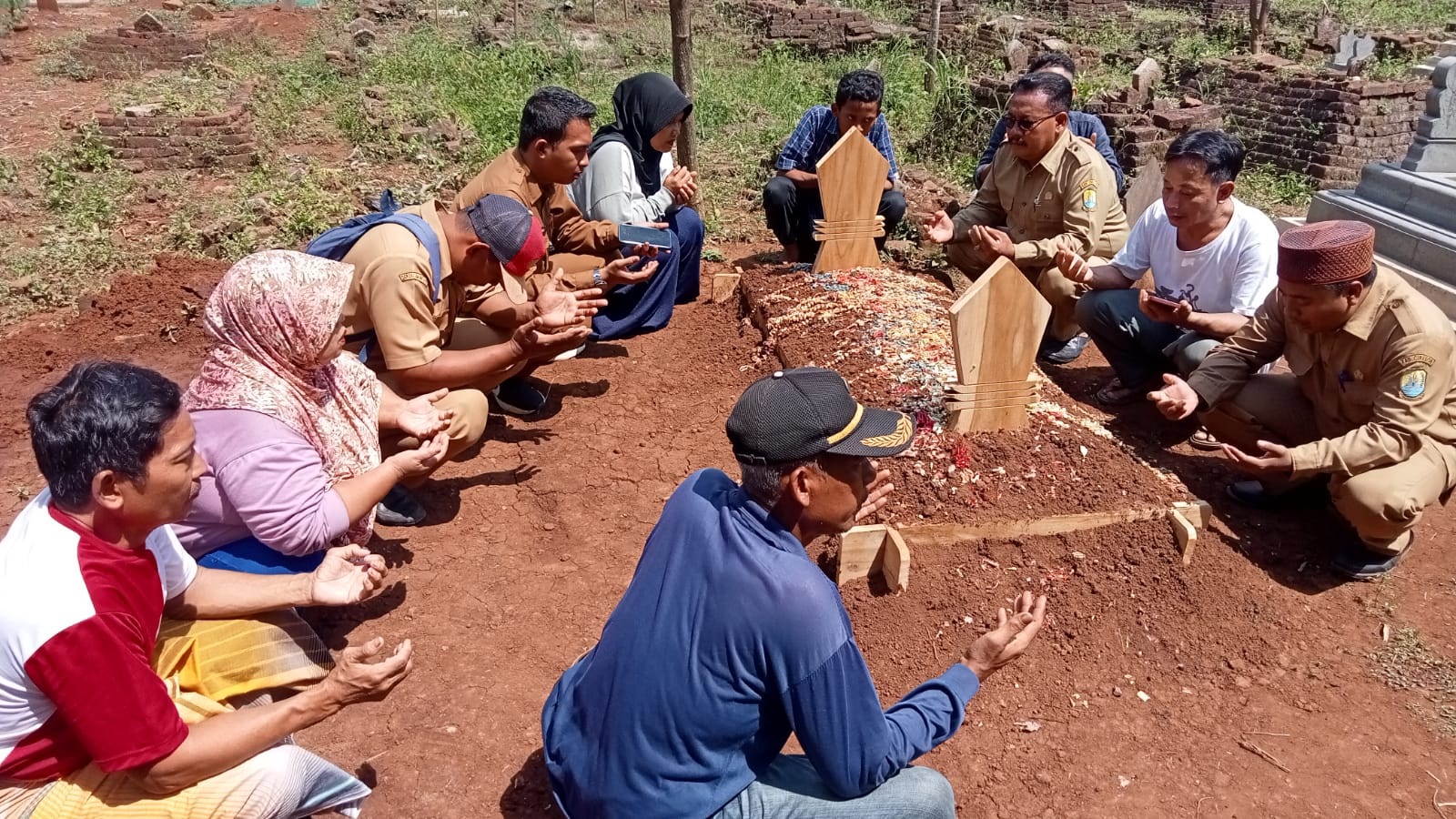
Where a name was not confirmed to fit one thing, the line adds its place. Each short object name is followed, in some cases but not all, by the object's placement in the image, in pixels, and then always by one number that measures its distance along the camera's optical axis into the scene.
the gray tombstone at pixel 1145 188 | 7.70
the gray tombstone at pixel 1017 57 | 10.91
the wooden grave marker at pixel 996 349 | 3.75
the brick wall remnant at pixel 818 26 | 13.20
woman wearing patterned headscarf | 2.80
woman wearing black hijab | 5.58
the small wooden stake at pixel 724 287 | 6.31
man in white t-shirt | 4.41
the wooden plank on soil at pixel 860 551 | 3.55
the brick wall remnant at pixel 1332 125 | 8.62
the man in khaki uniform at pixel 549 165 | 4.68
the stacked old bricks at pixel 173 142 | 8.17
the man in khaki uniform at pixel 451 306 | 3.75
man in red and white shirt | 1.92
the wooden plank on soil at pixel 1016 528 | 3.62
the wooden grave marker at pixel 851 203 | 5.60
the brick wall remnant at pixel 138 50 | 11.23
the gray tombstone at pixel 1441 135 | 6.11
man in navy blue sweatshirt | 1.88
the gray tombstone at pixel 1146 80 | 9.02
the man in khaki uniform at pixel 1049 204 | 5.22
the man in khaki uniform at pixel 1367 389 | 3.53
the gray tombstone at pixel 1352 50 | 11.34
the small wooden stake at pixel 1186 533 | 3.60
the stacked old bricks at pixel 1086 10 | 14.95
